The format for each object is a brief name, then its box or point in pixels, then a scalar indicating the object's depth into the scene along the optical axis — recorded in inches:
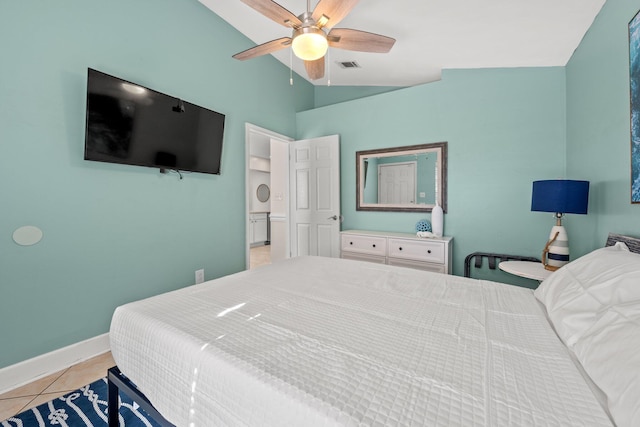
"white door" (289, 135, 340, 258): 150.3
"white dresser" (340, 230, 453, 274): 117.5
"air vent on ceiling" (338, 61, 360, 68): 135.9
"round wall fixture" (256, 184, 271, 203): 282.3
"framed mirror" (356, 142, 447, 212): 129.6
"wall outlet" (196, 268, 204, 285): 111.9
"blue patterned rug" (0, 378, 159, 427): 56.4
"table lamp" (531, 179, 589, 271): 77.5
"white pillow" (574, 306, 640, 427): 23.8
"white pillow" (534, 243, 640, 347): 36.4
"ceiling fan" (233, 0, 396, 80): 67.6
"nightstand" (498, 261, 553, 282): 83.3
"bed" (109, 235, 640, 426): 26.9
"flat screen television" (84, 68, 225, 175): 77.8
